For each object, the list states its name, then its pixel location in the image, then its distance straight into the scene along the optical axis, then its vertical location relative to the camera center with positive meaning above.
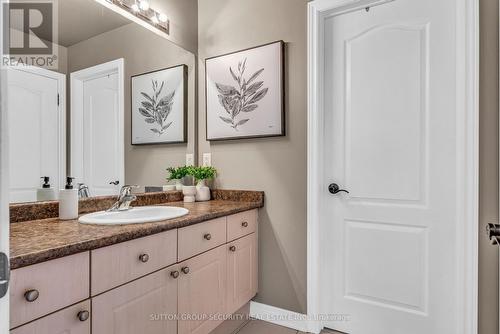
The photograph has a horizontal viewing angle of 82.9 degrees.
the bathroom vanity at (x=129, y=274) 0.82 -0.42
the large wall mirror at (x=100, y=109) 1.26 +0.31
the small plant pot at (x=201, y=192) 2.09 -0.21
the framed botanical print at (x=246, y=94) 1.94 +0.51
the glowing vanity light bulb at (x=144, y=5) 1.87 +1.06
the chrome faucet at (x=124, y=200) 1.57 -0.20
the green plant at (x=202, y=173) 2.10 -0.07
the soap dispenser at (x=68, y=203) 1.30 -0.18
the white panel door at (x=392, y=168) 1.58 -0.03
